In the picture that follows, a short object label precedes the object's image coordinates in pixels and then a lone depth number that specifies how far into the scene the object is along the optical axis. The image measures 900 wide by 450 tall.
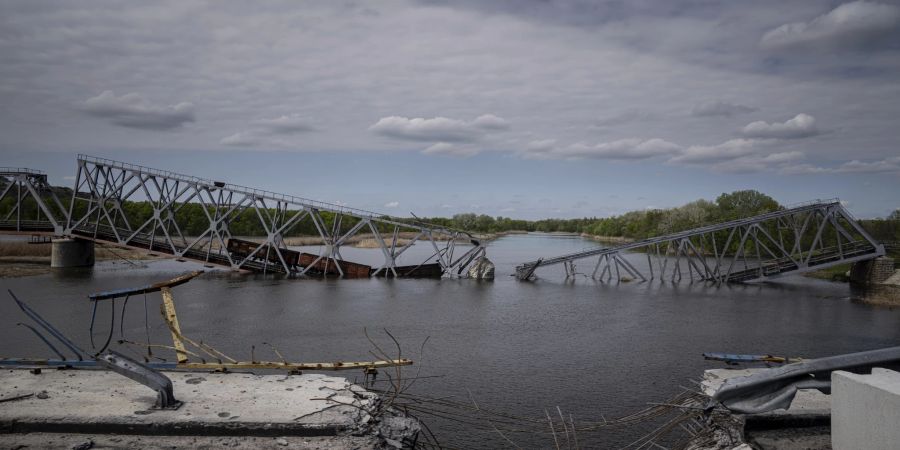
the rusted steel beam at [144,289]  11.44
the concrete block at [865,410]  6.76
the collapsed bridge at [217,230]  45.07
